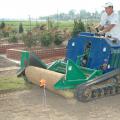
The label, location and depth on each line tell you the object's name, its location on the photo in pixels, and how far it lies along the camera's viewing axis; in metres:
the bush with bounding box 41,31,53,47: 16.14
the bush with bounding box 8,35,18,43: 19.19
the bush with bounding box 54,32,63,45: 16.57
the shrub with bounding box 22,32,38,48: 16.09
